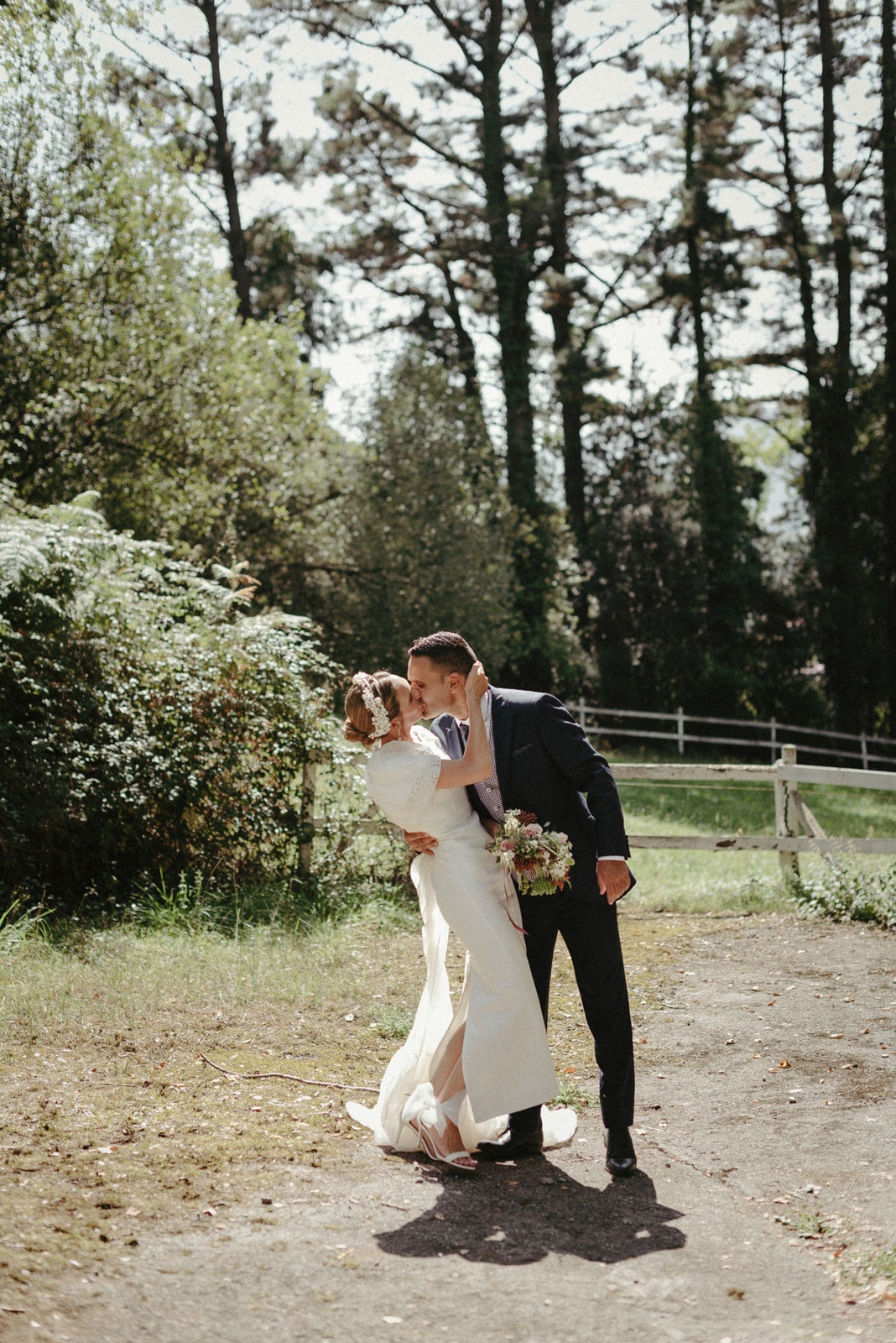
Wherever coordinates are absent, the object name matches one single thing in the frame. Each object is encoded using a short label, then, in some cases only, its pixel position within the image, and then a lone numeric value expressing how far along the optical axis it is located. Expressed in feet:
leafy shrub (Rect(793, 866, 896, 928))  31.32
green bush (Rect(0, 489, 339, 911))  30.14
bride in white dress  15.34
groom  15.17
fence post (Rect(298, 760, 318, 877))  32.99
